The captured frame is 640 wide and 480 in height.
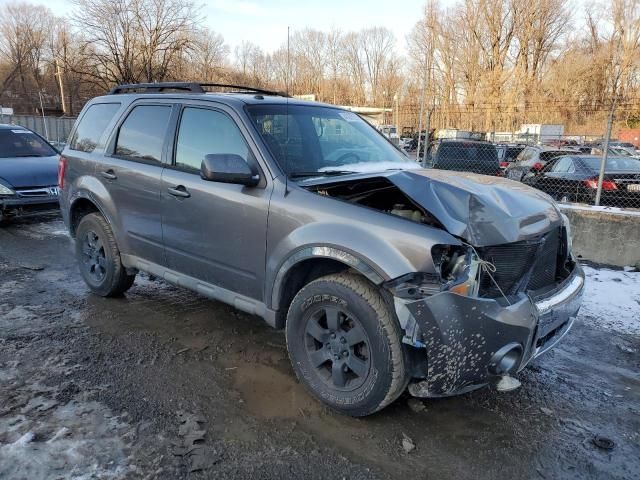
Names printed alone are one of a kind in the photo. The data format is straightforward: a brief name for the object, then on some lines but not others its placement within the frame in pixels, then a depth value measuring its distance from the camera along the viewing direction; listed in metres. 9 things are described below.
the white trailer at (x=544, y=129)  25.80
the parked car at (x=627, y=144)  21.67
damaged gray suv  2.78
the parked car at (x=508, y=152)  16.75
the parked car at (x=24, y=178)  8.23
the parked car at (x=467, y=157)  12.41
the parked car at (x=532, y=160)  12.52
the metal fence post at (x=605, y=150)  7.02
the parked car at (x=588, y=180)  8.91
